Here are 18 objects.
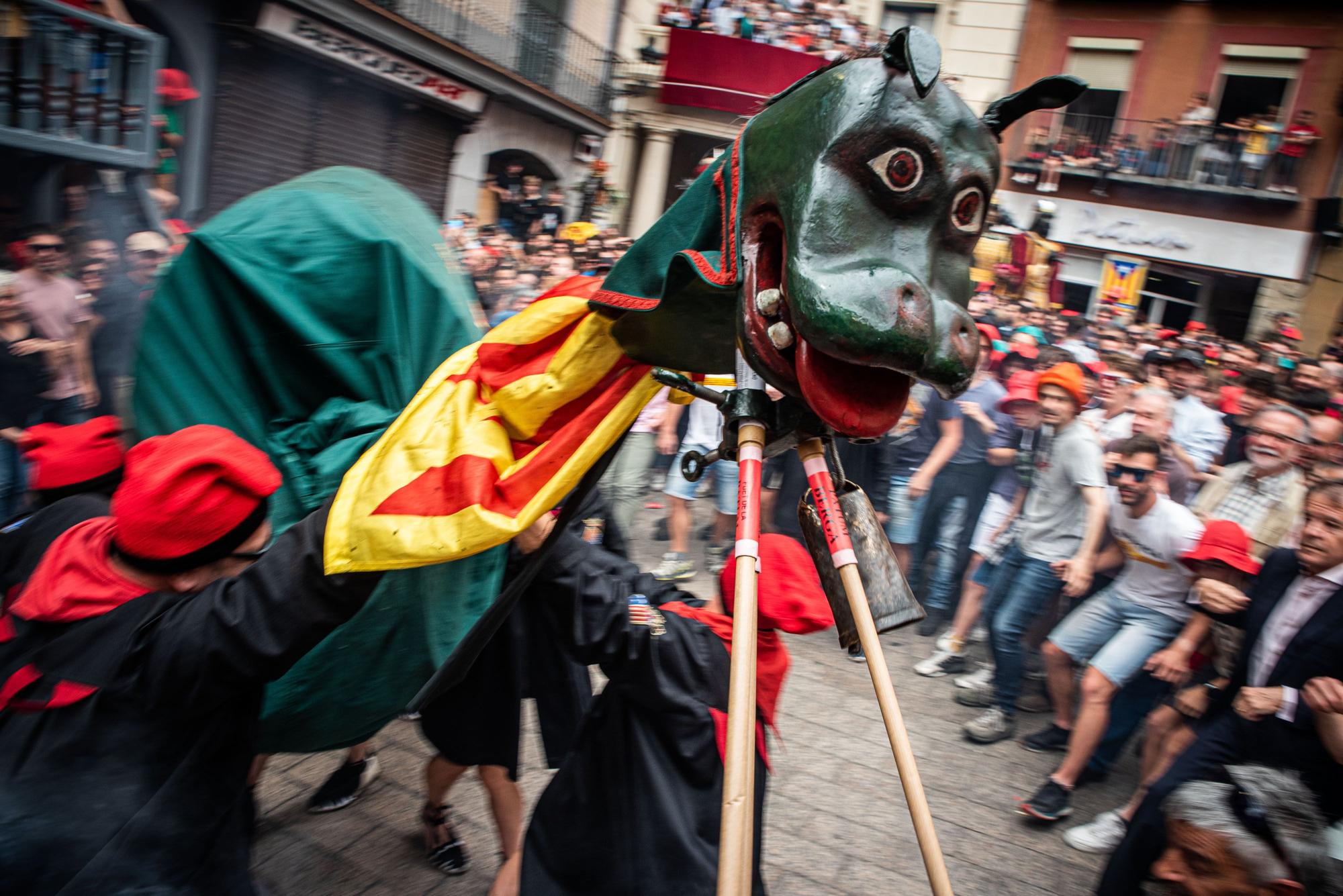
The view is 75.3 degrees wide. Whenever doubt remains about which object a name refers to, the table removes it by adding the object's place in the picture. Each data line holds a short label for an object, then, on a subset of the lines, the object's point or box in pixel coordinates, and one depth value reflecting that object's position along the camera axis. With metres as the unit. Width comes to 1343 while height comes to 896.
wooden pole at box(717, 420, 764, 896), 1.10
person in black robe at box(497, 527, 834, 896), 2.25
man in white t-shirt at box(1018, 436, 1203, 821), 3.96
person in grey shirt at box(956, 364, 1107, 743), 4.54
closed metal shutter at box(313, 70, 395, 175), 11.45
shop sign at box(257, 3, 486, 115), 9.98
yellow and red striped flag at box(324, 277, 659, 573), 1.58
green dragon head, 1.26
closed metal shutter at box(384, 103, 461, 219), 12.95
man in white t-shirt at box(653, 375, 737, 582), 6.08
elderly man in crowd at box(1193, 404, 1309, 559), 4.02
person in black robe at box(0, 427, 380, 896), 1.52
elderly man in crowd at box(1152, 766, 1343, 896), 1.81
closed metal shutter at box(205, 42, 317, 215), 9.91
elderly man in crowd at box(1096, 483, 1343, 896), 2.57
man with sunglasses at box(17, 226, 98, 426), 4.16
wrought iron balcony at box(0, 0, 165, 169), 4.58
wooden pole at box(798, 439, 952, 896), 1.26
